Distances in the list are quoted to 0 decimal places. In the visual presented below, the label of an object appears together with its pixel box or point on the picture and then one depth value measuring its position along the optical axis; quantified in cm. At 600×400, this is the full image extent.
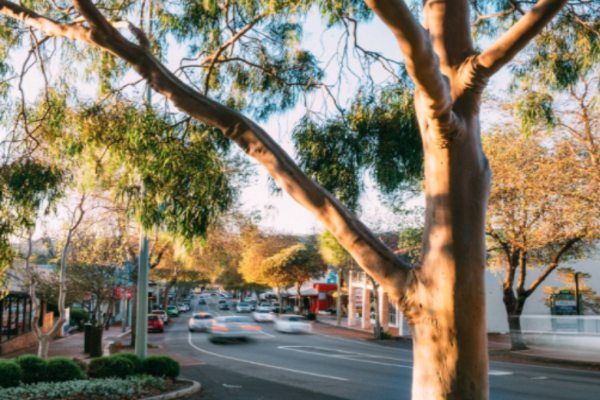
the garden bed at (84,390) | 1117
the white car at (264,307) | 6040
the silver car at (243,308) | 7125
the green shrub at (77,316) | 4222
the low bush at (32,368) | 1245
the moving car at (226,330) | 3350
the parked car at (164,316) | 4835
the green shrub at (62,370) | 1266
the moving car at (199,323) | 3855
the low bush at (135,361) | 1376
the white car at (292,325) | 3872
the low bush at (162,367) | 1419
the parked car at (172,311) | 6538
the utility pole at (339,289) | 4653
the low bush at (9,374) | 1183
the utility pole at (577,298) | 3069
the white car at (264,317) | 4822
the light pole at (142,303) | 1444
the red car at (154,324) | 3931
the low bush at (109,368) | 1316
